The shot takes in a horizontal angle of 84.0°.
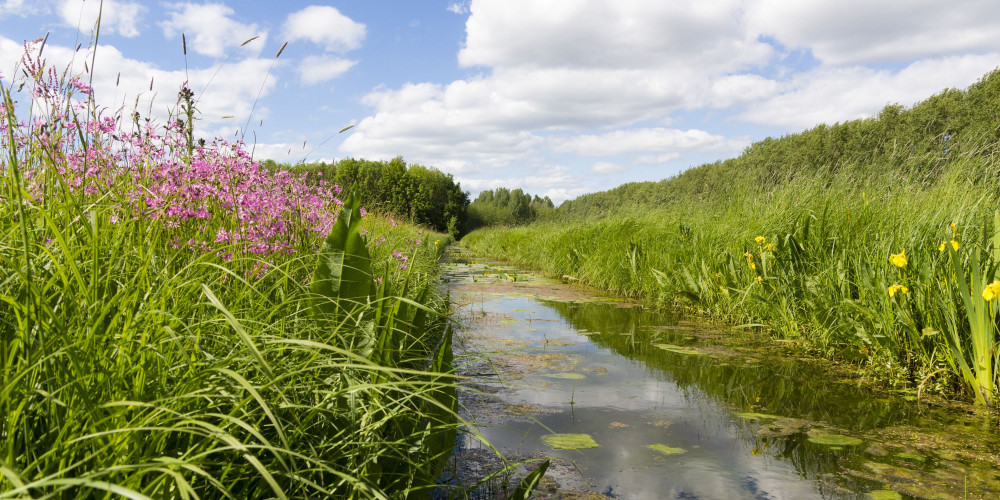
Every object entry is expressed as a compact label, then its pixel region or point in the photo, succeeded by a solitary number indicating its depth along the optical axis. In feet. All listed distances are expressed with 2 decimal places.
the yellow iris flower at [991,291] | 7.82
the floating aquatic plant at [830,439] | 7.56
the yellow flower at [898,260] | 9.33
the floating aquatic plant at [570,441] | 7.46
